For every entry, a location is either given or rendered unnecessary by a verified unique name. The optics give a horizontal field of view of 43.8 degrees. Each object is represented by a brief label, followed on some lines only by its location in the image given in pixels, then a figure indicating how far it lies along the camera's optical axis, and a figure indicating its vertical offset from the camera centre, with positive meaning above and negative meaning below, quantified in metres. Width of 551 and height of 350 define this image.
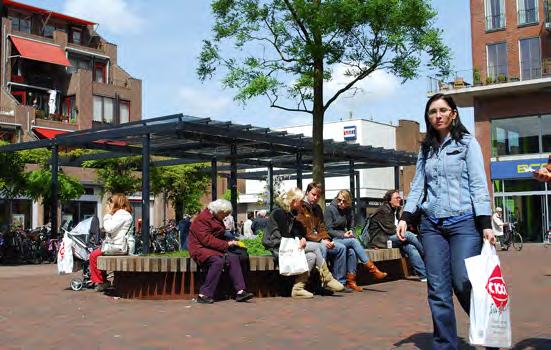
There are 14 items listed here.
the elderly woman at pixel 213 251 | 8.81 -0.57
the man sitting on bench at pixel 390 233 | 11.41 -0.49
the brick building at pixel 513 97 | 33.31 +5.42
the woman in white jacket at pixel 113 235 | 10.20 -0.39
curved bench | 9.21 -0.95
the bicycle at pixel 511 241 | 25.16 -1.44
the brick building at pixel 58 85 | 44.50 +9.13
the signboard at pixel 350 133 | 58.28 +6.10
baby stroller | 10.87 -0.59
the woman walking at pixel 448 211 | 4.53 -0.05
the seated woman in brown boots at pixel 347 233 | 10.00 -0.42
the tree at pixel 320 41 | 13.37 +3.38
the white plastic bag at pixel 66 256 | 10.69 -0.73
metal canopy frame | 13.60 +1.54
